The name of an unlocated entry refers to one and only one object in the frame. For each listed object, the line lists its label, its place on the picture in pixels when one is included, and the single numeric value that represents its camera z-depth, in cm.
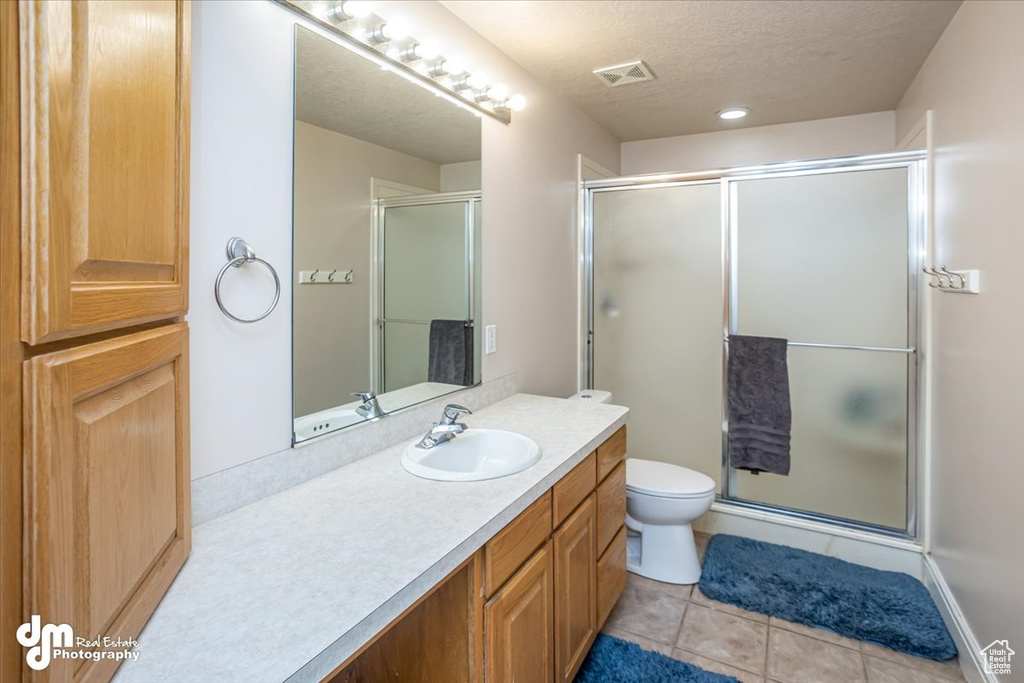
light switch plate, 216
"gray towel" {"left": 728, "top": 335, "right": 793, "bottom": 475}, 267
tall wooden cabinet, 51
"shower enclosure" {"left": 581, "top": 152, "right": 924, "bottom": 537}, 246
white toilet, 233
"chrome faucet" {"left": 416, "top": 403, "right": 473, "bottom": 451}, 159
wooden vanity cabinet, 117
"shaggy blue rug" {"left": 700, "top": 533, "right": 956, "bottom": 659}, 199
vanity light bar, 143
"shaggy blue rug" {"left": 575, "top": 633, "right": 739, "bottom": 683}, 177
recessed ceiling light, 309
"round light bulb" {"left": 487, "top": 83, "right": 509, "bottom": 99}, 210
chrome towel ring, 118
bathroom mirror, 140
